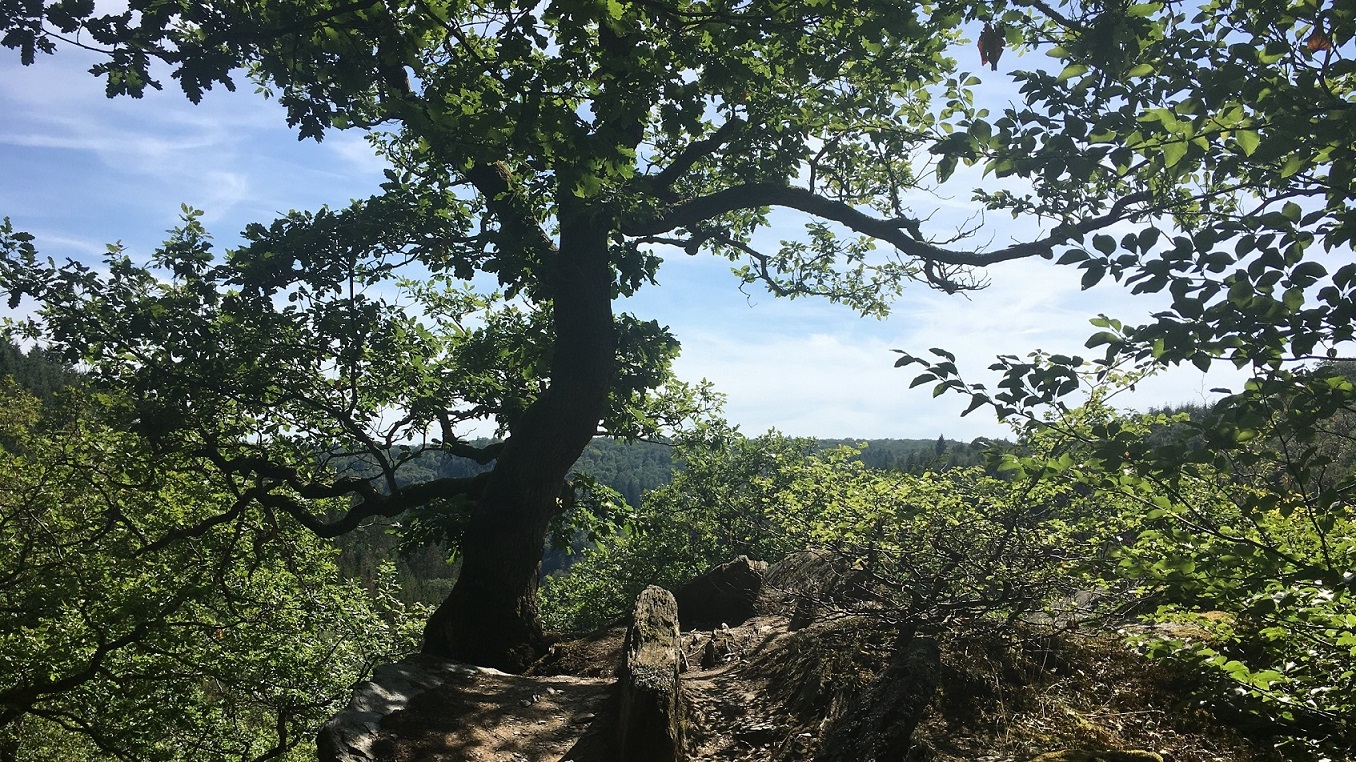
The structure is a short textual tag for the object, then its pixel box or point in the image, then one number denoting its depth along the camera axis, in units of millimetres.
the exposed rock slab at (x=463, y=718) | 5594
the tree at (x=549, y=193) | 3842
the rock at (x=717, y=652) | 7881
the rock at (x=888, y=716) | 4344
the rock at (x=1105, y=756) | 4047
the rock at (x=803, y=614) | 6836
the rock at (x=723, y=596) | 10578
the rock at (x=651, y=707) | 5070
